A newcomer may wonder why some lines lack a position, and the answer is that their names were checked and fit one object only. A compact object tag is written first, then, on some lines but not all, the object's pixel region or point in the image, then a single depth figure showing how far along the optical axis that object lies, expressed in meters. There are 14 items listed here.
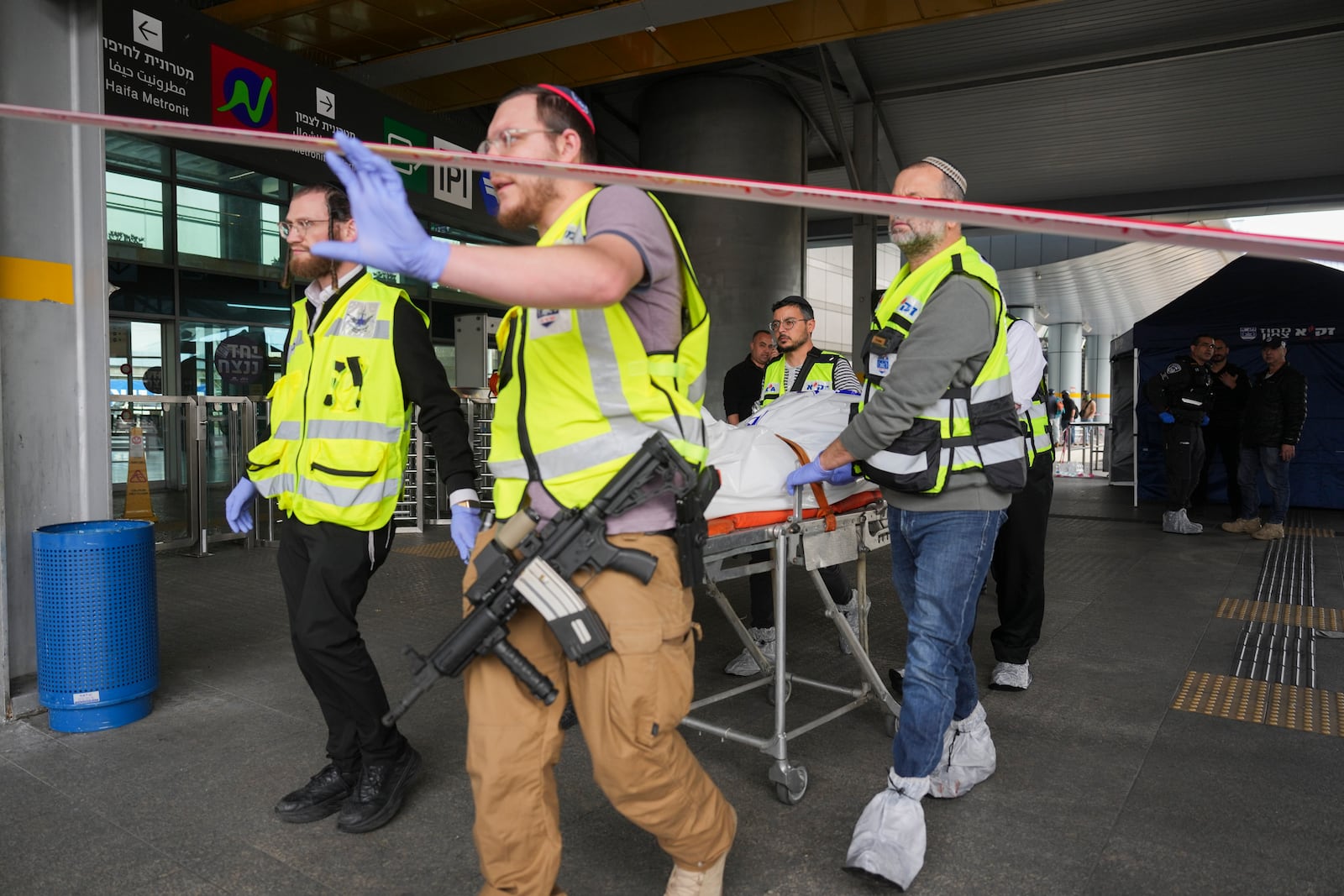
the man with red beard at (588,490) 1.73
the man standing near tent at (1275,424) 8.43
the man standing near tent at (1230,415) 9.88
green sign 6.65
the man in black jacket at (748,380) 7.48
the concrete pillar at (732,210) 11.75
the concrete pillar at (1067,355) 37.97
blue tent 10.62
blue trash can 3.42
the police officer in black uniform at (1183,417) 8.73
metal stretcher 2.89
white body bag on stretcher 3.13
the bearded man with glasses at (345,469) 2.63
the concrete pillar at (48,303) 3.53
